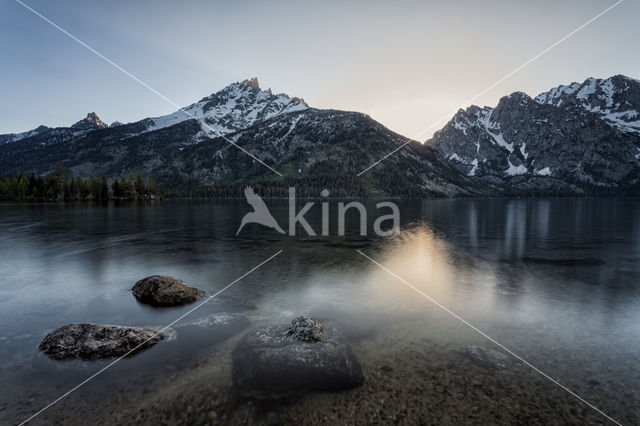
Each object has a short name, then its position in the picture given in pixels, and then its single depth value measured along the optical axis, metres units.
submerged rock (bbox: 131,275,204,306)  19.30
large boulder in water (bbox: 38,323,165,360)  12.60
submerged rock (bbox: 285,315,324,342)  14.27
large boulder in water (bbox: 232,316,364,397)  10.99
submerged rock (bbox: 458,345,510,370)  12.29
